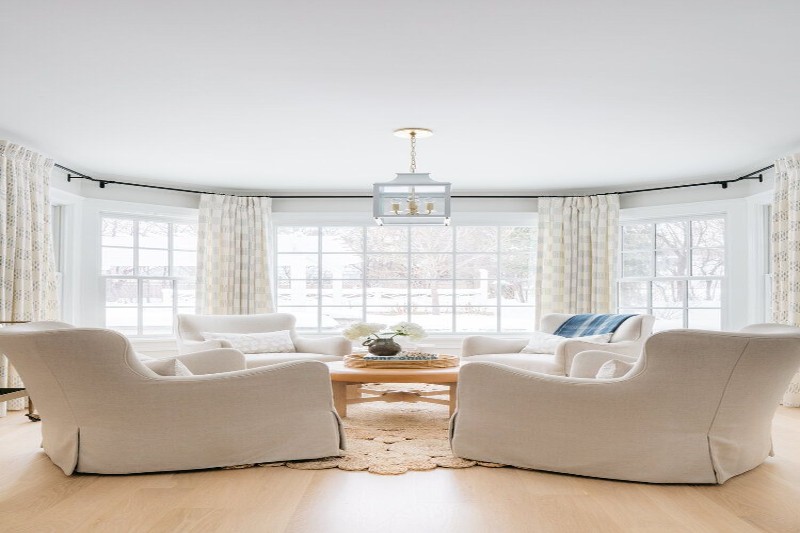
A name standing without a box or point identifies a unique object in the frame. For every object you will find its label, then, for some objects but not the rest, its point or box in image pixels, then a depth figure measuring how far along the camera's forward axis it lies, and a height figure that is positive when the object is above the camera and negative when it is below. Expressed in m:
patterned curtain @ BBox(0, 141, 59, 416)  5.55 +0.24
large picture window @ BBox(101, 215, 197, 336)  7.50 -0.03
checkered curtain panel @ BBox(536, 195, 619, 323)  7.85 +0.22
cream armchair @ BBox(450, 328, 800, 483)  3.26 -0.66
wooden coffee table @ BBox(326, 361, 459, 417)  4.72 -0.71
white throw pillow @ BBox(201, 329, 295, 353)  6.33 -0.64
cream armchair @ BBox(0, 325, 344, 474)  3.44 -0.68
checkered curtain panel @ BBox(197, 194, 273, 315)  7.88 +0.16
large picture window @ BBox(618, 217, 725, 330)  7.39 +0.01
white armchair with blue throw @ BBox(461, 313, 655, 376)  5.57 -0.64
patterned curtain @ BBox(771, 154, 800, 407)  5.91 +0.22
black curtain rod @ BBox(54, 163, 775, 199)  6.73 +0.90
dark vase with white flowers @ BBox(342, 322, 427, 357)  5.31 -0.48
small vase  5.30 -0.57
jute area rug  3.68 -1.01
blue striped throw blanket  6.04 -0.46
